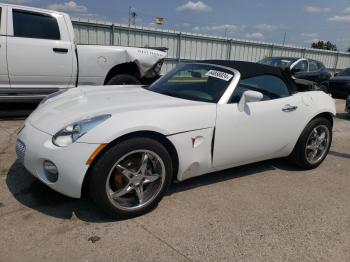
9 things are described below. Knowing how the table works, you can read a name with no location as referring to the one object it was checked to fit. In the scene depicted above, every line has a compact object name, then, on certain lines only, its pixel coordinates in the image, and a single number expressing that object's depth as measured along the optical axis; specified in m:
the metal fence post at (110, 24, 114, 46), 12.61
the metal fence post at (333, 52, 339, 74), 22.33
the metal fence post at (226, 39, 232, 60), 16.77
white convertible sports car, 2.76
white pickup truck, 5.65
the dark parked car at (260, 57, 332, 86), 11.98
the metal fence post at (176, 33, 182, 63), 14.77
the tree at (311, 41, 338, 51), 56.61
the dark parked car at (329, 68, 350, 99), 12.78
